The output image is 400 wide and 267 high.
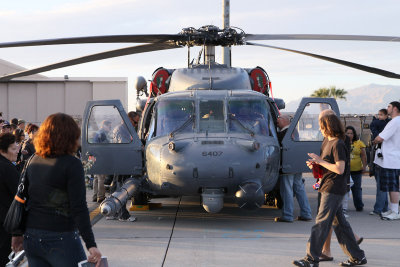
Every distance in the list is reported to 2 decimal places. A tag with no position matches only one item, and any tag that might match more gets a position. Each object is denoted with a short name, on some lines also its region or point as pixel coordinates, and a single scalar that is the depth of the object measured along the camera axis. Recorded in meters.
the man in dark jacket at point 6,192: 4.77
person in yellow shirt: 10.08
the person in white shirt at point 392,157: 9.12
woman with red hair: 3.59
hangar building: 36.91
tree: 65.00
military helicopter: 8.01
